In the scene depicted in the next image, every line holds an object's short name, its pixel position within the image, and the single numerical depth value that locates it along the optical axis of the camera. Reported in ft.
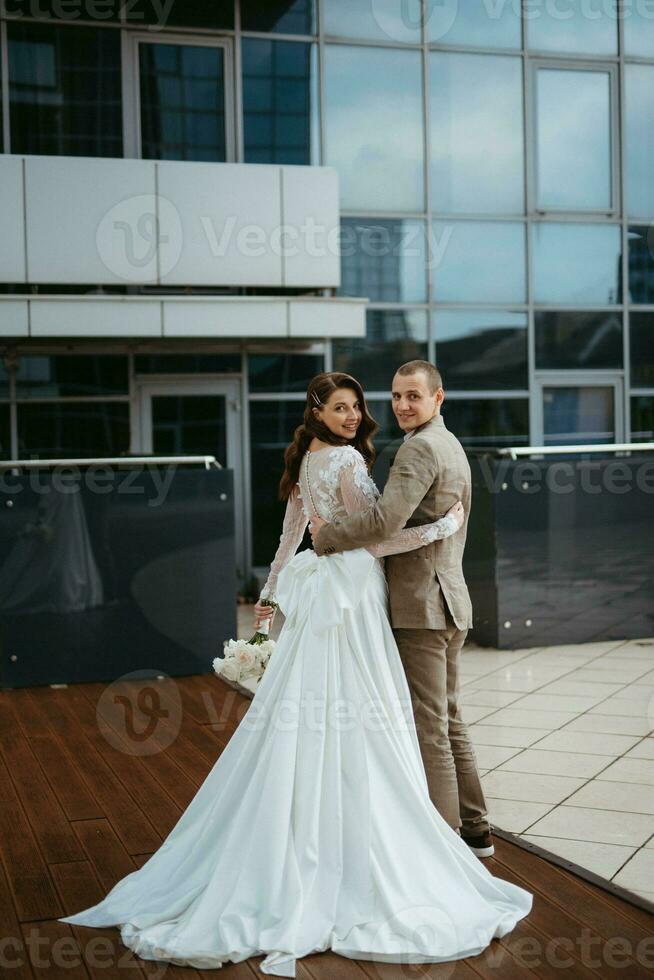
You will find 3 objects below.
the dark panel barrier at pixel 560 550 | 27.48
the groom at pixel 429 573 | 12.51
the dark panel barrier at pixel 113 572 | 23.88
